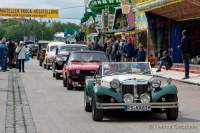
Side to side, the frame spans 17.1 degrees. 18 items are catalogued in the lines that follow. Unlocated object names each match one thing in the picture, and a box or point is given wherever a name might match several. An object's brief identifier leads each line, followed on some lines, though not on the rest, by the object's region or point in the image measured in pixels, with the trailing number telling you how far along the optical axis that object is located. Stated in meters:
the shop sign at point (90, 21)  68.31
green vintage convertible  13.02
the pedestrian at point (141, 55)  32.62
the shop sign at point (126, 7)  44.81
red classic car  21.91
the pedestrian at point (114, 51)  39.27
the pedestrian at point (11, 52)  38.88
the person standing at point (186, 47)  25.69
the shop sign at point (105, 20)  55.72
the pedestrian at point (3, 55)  36.16
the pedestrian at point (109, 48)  41.10
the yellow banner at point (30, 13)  80.19
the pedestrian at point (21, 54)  35.09
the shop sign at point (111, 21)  55.53
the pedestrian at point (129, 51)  35.47
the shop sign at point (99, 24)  60.47
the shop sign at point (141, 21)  41.16
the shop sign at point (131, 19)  45.66
